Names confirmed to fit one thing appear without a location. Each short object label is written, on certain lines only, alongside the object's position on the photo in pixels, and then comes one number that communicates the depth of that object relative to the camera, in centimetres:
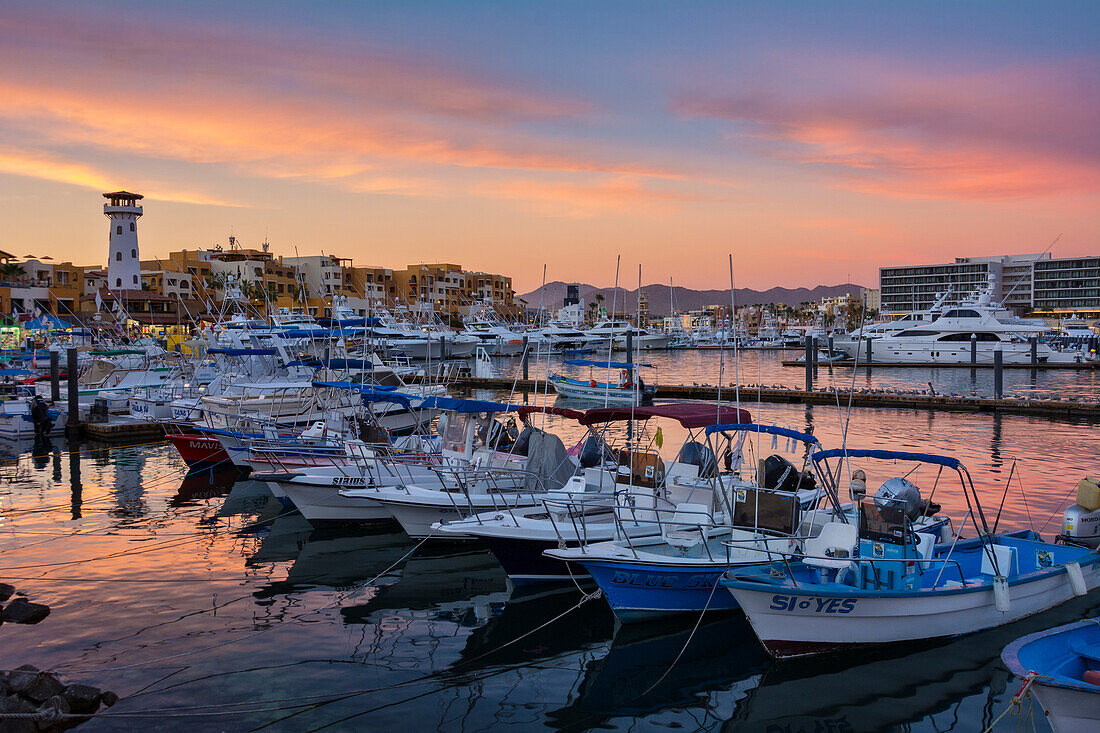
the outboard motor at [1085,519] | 1448
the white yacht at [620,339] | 12612
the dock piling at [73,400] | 3466
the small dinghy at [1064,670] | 776
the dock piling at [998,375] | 4347
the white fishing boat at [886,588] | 1146
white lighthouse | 9544
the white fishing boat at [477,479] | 1730
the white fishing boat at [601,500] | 1449
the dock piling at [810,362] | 4946
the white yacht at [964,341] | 8144
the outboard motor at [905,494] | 1447
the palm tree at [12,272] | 8912
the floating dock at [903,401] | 3925
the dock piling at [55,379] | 3903
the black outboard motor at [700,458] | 1616
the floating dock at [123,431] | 3362
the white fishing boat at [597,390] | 4481
